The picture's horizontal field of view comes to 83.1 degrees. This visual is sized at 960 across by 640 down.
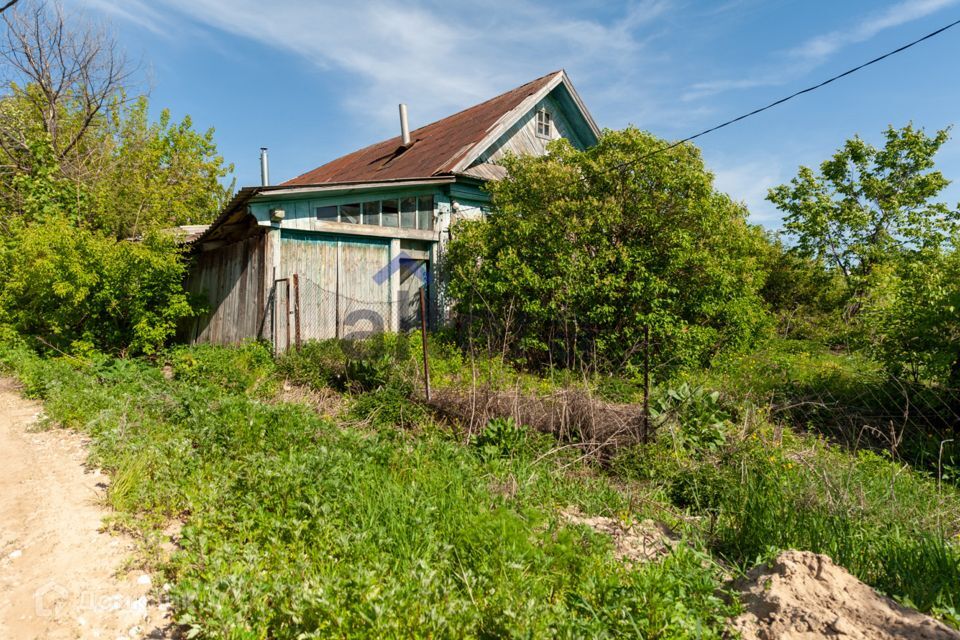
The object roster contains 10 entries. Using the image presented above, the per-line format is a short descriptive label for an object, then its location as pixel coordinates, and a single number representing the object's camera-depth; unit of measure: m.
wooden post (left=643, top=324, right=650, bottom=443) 5.48
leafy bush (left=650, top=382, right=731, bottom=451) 5.52
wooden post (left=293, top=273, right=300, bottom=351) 8.95
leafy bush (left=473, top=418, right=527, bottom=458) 5.49
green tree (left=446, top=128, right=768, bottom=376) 8.98
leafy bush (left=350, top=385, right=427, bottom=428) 6.36
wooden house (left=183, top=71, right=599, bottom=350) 9.44
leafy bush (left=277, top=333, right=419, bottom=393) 7.50
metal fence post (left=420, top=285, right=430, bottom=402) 6.48
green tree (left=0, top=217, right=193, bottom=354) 9.57
